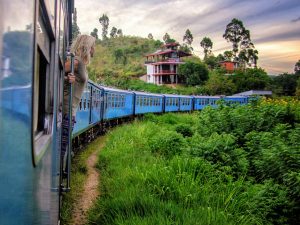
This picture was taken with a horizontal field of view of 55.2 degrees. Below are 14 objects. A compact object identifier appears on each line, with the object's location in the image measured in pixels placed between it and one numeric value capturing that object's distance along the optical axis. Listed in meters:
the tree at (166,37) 65.92
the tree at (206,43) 57.90
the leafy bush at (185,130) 8.18
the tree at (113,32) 70.90
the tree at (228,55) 52.35
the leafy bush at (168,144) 5.86
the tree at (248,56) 49.57
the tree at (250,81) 34.10
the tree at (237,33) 49.39
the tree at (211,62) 50.19
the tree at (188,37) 62.57
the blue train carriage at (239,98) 22.68
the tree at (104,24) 67.93
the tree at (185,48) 57.93
